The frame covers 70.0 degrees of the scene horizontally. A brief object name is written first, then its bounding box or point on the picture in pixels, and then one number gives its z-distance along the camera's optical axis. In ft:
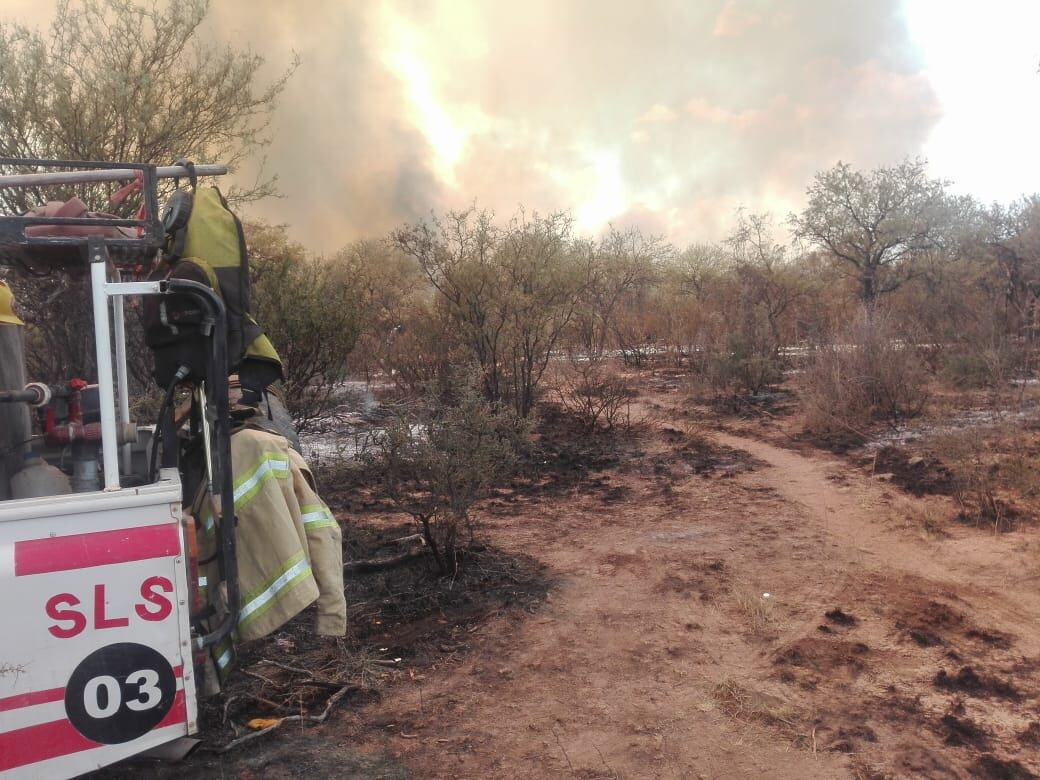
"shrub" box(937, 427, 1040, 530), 21.33
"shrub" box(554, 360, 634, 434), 36.58
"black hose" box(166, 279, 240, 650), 8.10
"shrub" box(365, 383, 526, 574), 17.61
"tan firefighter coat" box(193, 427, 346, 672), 8.54
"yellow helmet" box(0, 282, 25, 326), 8.82
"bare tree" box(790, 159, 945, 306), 73.05
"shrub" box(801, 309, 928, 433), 36.06
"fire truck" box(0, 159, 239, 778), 6.98
